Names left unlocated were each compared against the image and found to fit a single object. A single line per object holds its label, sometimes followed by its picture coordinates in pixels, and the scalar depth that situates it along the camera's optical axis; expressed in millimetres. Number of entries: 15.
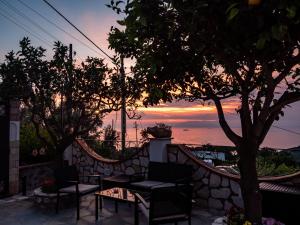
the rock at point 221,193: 5400
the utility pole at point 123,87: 6460
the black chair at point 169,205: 3783
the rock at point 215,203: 5465
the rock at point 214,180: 5515
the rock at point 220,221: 3331
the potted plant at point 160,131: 6172
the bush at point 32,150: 7680
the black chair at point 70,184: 5370
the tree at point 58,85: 5847
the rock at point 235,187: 5302
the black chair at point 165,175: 5540
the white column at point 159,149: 6189
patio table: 4890
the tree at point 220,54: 1893
